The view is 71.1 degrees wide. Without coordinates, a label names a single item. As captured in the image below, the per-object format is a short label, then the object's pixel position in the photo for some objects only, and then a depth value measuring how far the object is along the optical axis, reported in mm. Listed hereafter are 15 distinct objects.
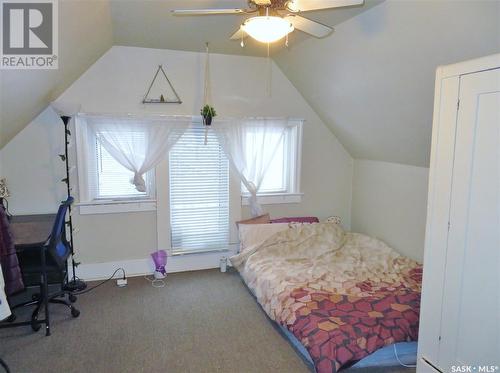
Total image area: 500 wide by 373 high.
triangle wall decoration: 3787
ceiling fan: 1748
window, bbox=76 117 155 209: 3670
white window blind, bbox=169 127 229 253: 3982
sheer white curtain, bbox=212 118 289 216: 4020
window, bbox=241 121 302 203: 4375
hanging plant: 3766
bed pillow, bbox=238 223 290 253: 3943
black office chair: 2768
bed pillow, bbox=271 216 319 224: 4234
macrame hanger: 3947
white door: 1752
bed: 2324
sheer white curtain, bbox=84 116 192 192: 3668
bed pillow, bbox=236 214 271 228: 4141
